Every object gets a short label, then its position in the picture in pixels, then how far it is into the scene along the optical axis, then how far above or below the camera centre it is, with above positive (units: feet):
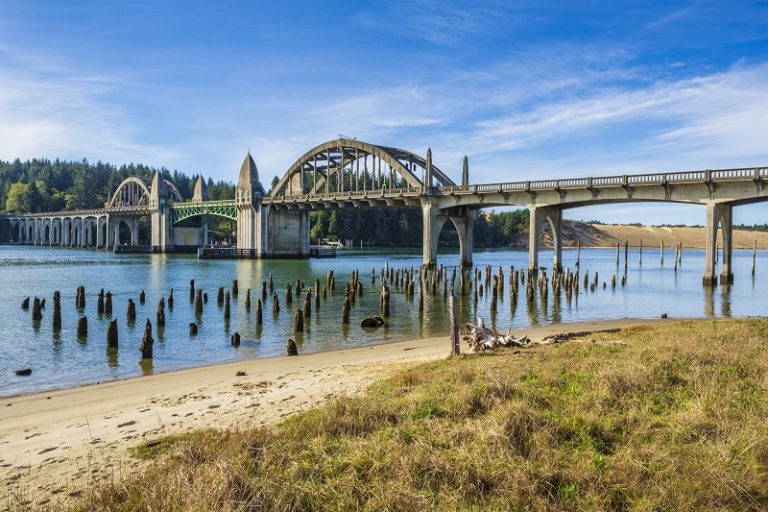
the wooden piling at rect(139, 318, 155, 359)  61.62 -12.26
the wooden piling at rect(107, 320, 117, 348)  66.90 -12.18
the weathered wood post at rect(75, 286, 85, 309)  104.47 -11.83
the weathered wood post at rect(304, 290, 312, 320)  92.73 -11.88
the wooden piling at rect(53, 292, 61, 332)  80.47 -12.12
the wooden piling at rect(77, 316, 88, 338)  74.23 -12.37
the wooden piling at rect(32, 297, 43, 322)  87.35 -11.87
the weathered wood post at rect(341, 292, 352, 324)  88.74 -12.17
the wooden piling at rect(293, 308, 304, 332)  81.20 -12.47
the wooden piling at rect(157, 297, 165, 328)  84.12 -12.25
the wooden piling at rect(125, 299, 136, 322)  89.04 -12.22
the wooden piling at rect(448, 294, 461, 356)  49.66 -8.62
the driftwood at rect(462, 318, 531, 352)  52.31 -9.86
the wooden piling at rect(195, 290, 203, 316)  96.02 -11.74
